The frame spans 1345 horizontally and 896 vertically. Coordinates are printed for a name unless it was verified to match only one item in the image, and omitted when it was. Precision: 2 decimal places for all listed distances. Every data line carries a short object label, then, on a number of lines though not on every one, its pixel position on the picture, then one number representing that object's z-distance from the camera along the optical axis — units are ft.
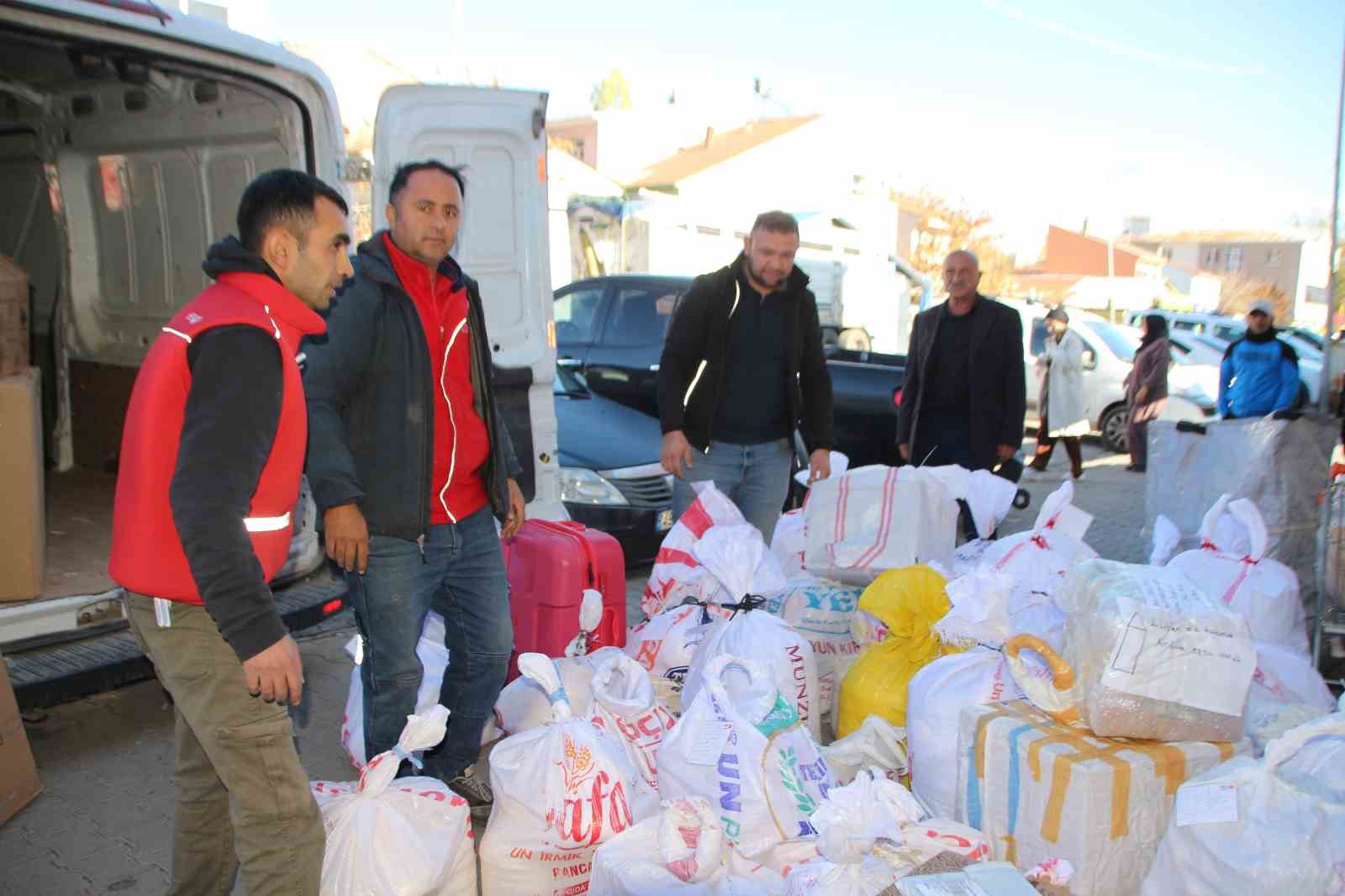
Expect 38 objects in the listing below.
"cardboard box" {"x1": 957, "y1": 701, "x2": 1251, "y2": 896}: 8.43
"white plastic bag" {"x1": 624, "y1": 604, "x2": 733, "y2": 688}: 12.23
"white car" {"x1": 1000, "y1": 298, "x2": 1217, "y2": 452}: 41.78
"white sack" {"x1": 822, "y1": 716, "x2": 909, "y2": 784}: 10.31
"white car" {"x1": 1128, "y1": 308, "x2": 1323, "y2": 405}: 53.16
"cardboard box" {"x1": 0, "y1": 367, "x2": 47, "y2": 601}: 12.03
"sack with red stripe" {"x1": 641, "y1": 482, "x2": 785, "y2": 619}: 12.93
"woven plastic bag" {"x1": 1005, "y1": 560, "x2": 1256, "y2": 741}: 8.70
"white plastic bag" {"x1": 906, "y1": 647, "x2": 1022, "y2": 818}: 9.80
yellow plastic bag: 10.96
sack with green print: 8.63
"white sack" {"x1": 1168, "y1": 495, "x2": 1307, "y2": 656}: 12.17
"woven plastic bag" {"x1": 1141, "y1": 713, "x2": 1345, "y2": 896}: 7.59
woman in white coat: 35.17
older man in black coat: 16.22
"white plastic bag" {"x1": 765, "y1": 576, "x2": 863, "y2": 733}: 12.91
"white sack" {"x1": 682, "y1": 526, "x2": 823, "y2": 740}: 11.05
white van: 11.67
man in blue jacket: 27.84
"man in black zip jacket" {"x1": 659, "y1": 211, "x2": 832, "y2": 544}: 13.80
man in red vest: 6.06
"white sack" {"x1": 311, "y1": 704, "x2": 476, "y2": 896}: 7.73
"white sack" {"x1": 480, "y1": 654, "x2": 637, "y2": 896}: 8.66
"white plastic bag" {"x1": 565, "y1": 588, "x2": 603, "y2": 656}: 11.27
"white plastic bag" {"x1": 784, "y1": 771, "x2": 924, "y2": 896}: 7.38
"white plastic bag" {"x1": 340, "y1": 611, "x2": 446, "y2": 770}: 10.71
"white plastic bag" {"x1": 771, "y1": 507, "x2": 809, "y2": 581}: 14.76
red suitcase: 12.14
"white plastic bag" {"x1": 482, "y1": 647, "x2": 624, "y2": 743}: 11.15
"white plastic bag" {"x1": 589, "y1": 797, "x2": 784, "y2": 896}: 7.97
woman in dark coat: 34.83
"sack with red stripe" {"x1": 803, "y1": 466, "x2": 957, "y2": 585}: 13.20
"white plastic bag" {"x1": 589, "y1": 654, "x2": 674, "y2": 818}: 9.87
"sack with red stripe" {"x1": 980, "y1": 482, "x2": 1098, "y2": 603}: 12.21
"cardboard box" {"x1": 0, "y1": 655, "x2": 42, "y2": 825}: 10.09
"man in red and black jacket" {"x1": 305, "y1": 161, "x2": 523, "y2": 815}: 8.64
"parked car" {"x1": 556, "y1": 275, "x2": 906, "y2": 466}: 22.84
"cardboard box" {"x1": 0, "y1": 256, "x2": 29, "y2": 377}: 12.89
